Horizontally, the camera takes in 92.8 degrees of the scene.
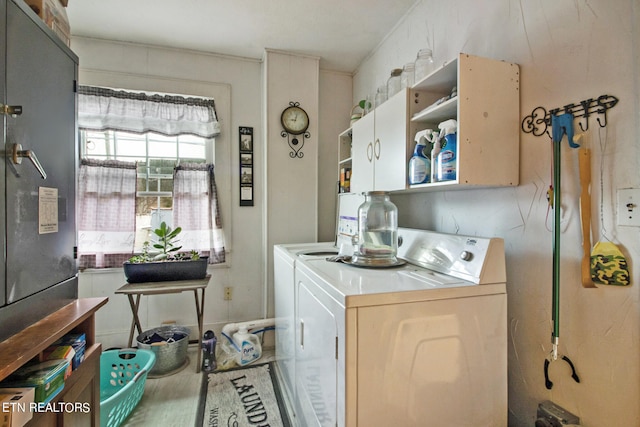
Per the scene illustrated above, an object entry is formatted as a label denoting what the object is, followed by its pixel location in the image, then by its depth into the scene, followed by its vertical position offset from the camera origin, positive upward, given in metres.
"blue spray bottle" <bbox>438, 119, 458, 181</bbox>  1.23 +0.25
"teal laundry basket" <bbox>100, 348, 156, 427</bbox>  1.96 -1.00
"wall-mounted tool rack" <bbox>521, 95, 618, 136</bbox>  0.98 +0.36
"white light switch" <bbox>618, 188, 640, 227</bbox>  0.90 +0.02
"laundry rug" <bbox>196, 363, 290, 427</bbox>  1.72 -1.16
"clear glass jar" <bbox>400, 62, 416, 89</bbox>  1.76 +0.81
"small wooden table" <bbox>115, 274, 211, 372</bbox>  2.11 -0.52
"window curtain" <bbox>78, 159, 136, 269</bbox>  2.41 +0.02
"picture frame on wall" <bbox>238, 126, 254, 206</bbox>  2.77 +0.46
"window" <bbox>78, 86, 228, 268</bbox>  2.42 +0.35
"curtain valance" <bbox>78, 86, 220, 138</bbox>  2.39 +0.84
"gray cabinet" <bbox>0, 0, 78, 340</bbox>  0.84 +0.14
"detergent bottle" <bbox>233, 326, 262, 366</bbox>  2.32 -1.02
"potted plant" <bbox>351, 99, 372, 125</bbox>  2.09 +0.74
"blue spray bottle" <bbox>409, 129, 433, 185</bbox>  1.42 +0.24
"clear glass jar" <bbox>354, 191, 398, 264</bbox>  1.54 -0.10
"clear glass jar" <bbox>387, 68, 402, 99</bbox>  1.80 +0.79
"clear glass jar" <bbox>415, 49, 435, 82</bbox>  1.63 +0.82
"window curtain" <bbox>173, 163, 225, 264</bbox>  2.61 +0.04
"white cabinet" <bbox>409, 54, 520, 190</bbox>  1.18 +0.38
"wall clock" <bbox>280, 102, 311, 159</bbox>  2.69 +0.78
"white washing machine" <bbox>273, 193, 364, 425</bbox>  1.75 -0.40
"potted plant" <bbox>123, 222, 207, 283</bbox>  2.22 -0.38
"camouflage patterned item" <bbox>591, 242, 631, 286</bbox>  0.92 -0.16
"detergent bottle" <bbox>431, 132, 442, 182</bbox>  1.33 +0.25
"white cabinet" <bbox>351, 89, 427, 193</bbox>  1.53 +0.41
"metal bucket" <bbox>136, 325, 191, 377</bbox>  2.17 -0.97
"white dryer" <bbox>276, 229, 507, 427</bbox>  1.00 -0.46
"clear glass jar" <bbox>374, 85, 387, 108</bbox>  1.96 +0.77
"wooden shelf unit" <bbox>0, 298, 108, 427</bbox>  0.77 -0.39
